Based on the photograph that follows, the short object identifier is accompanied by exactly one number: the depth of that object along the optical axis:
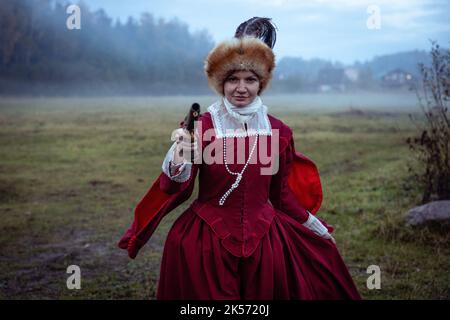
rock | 4.96
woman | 2.24
